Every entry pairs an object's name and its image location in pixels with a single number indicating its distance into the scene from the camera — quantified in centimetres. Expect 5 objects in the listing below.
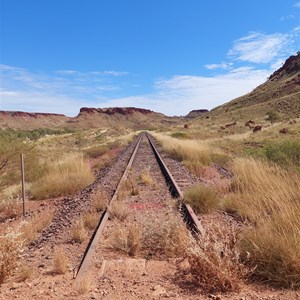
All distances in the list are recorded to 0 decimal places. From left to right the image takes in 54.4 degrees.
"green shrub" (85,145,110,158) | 1959
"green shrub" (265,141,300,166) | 975
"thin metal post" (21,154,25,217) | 692
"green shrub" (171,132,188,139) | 3118
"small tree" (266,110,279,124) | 5403
